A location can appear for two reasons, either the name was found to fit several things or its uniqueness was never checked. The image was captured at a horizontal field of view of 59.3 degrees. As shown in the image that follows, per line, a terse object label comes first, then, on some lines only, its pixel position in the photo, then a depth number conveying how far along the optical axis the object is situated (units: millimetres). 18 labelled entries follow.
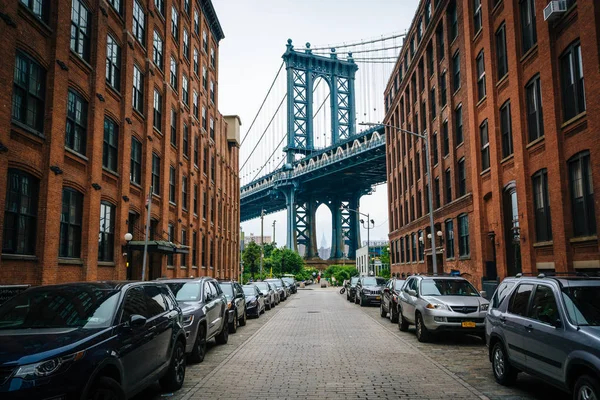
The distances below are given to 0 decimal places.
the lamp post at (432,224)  21684
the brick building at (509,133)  15133
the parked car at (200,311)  10148
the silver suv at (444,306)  12617
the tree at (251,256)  62094
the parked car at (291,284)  48316
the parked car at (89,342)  4746
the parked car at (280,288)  34481
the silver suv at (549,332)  5738
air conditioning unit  15742
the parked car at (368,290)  28609
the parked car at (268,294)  25912
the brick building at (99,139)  14281
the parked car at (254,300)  20986
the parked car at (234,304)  15367
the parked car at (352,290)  33500
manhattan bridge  88625
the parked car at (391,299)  18000
